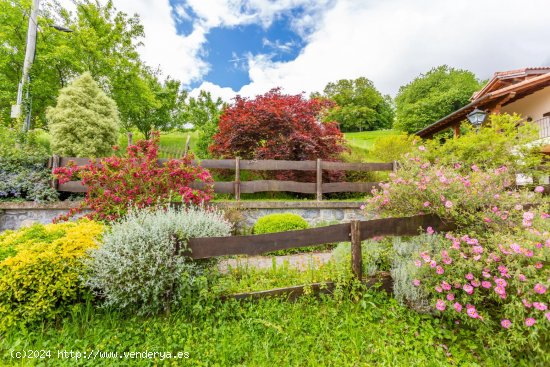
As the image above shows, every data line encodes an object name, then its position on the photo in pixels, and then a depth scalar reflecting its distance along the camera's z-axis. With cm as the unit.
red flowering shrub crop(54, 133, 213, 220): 480
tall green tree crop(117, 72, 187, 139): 1323
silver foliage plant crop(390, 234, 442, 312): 287
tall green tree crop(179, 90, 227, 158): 1950
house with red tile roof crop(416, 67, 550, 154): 1223
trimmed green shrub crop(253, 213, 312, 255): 545
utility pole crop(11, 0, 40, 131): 1009
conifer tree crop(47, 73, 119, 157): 827
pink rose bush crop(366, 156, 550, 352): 232
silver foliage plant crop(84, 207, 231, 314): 260
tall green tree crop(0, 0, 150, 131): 1115
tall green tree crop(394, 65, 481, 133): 3030
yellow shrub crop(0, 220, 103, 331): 248
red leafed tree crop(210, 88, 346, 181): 790
